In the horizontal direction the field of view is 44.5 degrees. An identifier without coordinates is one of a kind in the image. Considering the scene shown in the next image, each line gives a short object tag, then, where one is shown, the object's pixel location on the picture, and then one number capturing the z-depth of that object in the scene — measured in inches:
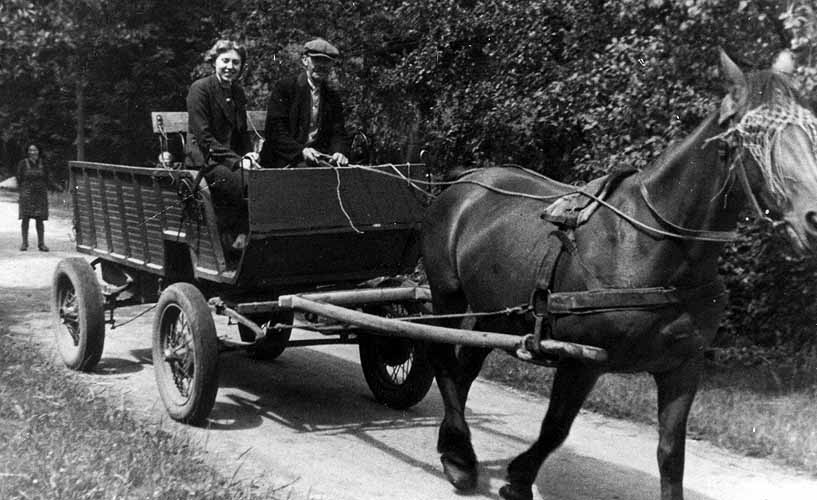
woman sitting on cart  270.8
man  293.4
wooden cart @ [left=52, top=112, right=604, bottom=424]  259.6
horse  167.9
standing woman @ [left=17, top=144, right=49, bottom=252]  672.4
